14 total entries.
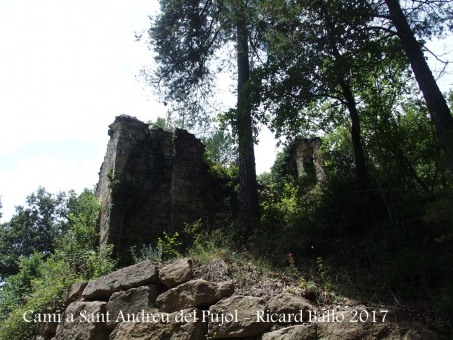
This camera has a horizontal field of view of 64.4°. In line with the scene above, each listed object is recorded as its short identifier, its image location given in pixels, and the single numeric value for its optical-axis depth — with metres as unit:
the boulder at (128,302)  4.87
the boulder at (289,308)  3.67
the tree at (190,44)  9.25
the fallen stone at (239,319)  3.78
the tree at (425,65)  4.70
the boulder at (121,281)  5.15
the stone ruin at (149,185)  8.51
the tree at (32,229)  17.27
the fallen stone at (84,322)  5.15
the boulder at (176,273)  4.77
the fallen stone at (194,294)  4.36
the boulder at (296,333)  3.40
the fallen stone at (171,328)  4.16
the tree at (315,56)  5.46
